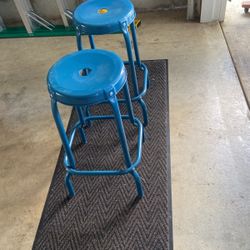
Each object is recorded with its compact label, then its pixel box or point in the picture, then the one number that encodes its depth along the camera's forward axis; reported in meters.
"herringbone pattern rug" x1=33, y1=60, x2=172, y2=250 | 1.35
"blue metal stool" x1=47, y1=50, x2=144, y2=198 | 1.13
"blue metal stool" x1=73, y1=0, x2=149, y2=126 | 1.47
